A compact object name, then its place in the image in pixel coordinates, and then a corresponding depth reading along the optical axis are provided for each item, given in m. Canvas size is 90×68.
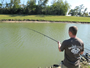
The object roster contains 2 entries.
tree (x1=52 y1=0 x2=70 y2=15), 50.94
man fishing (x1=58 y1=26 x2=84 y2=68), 1.88
